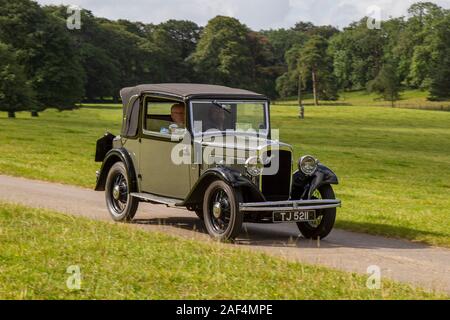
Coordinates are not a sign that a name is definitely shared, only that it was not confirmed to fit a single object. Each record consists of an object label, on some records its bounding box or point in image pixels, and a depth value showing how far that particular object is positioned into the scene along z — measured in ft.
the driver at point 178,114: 41.06
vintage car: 37.24
